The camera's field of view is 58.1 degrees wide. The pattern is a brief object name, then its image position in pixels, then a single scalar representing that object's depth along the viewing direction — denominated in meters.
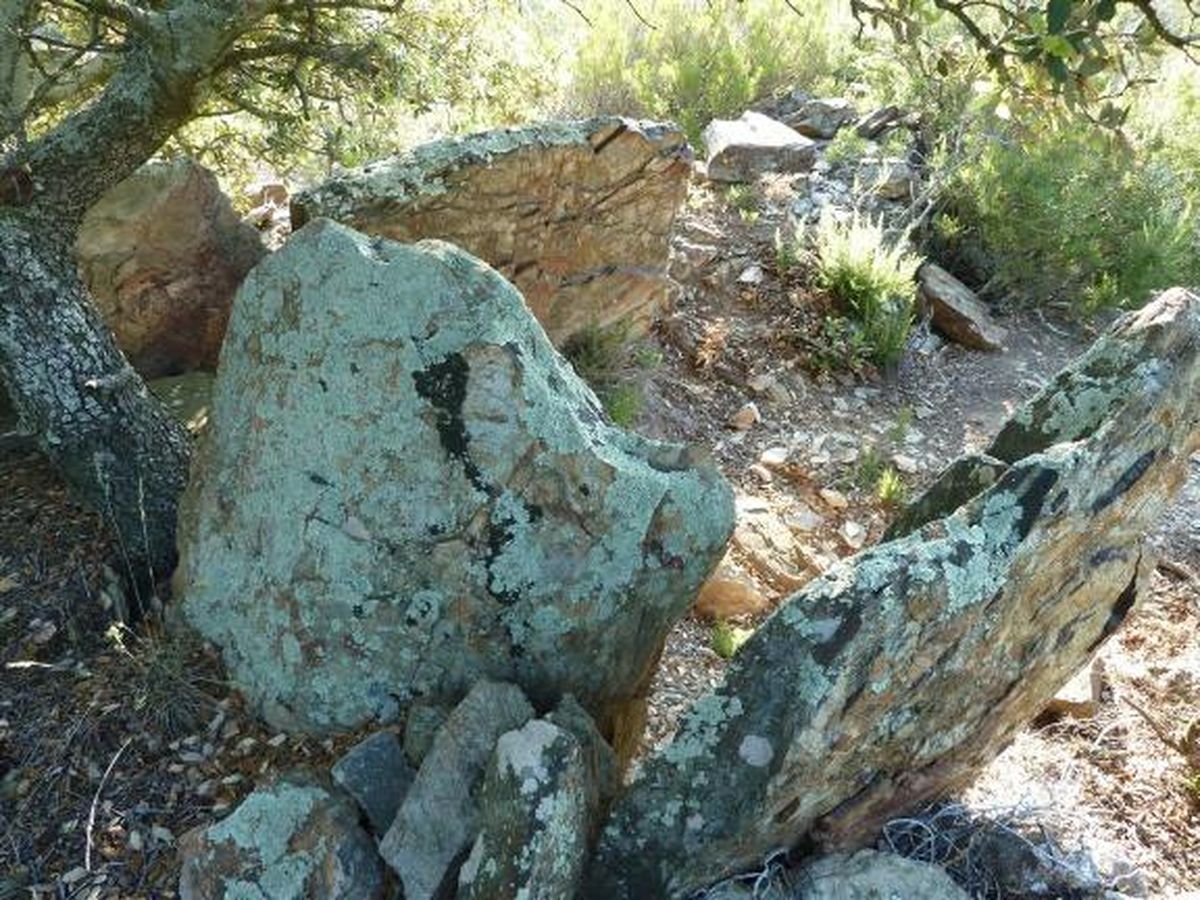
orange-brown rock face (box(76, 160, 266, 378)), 5.15
